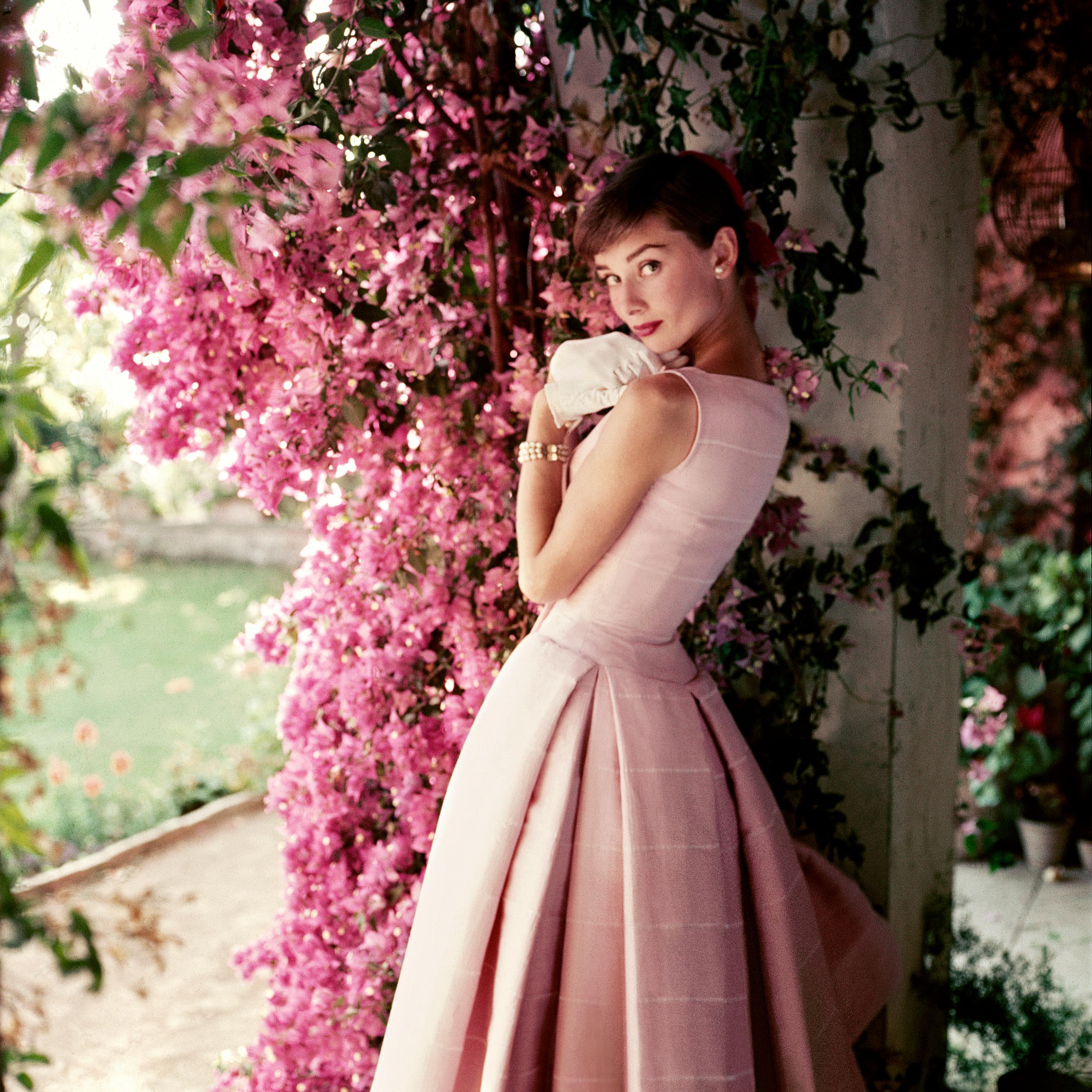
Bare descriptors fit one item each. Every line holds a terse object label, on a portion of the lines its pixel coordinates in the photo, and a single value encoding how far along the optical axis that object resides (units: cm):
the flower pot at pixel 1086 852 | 369
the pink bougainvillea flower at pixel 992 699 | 313
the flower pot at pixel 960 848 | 384
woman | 131
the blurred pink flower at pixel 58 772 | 260
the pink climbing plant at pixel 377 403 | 145
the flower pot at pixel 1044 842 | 365
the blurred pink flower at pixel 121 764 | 362
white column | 183
